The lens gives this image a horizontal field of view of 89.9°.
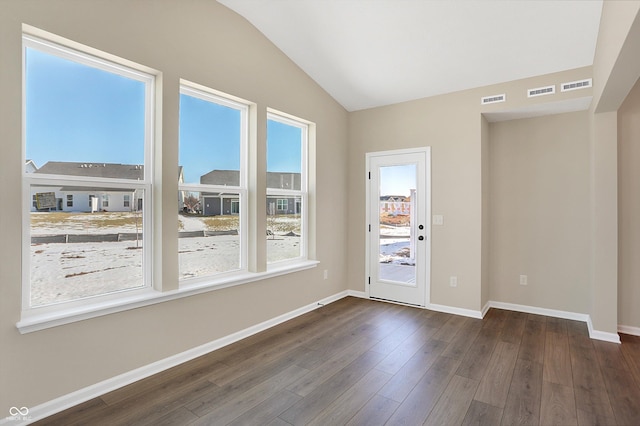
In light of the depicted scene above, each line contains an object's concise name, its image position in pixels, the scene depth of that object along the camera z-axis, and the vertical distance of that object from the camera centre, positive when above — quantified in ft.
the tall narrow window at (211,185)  9.70 +0.95
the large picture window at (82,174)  6.96 +0.97
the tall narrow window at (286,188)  12.69 +1.06
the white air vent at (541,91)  11.54 +4.48
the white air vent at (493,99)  12.38 +4.49
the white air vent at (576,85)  11.00 +4.49
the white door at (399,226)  14.19 -0.54
